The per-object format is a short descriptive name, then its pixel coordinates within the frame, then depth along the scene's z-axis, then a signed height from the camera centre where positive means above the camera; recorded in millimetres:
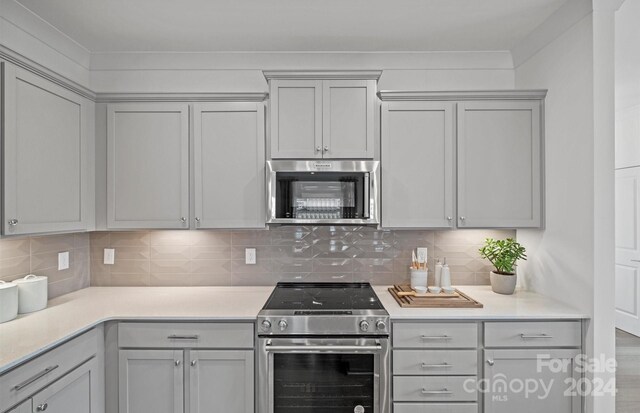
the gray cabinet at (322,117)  2344 +580
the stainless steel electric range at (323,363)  2018 -894
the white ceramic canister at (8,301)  1862 -509
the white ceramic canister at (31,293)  2033 -511
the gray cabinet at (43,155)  1730 +274
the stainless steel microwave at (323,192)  2312 +87
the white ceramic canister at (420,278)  2547 -517
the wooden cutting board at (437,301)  2180 -591
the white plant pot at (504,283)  2434 -535
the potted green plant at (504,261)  2439 -385
